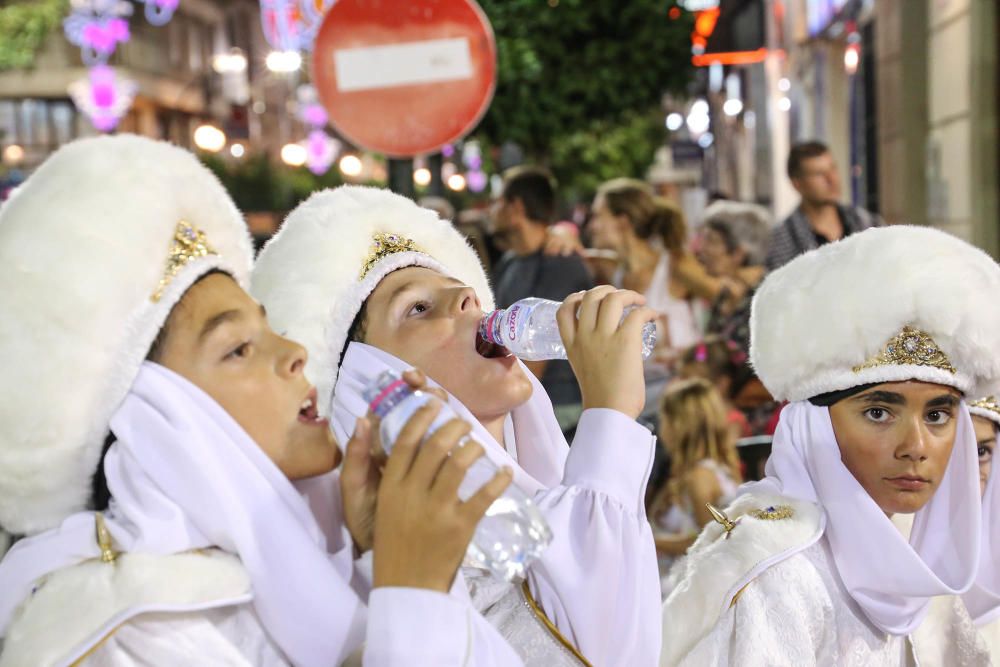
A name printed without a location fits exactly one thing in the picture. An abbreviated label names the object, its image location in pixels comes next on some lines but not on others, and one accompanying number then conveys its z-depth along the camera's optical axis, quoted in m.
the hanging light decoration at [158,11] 40.98
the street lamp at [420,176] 29.82
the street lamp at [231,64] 33.25
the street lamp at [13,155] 37.19
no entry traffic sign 4.97
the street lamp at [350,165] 35.03
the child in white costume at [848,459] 2.64
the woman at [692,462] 5.16
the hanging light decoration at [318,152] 41.32
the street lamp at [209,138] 26.53
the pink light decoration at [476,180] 44.85
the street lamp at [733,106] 29.67
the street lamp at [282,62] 20.28
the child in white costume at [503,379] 2.07
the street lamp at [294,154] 34.31
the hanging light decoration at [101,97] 37.47
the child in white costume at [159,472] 1.75
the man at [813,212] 6.44
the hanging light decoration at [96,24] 36.34
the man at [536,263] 5.92
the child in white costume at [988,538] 3.04
